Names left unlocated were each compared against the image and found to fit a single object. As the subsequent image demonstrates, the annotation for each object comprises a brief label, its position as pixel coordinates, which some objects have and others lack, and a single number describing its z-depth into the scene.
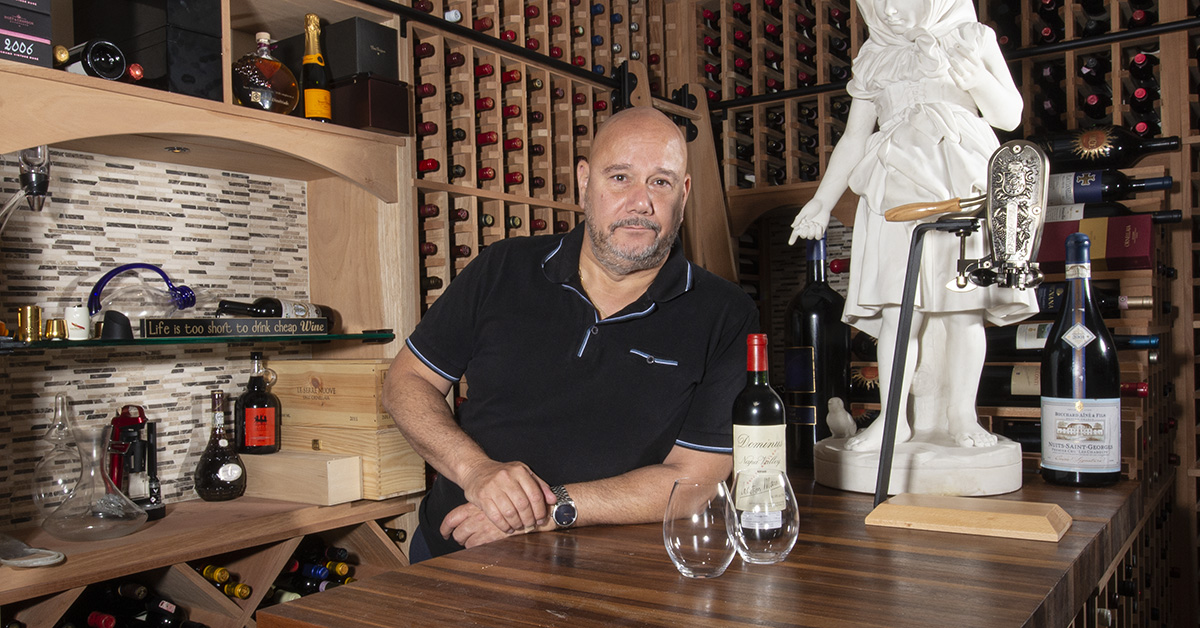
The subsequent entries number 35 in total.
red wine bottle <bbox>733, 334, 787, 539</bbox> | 1.18
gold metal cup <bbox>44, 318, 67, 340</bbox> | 1.86
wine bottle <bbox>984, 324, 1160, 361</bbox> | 1.69
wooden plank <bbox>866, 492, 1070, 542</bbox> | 1.13
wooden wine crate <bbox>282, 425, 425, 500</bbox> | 2.25
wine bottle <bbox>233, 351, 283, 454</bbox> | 2.34
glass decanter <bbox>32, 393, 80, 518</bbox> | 1.88
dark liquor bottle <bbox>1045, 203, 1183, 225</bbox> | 2.19
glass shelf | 1.66
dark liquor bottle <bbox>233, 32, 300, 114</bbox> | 2.17
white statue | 1.53
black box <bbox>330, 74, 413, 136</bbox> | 2.35
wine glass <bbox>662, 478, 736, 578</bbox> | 0.95
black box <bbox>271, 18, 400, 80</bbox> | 2.38
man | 1.62
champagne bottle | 2.33
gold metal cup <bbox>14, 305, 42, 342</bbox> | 1.85
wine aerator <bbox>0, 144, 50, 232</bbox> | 1.78
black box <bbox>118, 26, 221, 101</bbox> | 1.97
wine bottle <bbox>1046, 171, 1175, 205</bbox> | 2.21
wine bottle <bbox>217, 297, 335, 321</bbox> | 2.27
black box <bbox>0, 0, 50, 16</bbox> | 1.71
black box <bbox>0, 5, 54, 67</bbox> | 1.69
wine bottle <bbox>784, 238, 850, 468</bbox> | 1.95
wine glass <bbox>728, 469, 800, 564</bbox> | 1.00
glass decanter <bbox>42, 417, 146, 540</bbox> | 1.81
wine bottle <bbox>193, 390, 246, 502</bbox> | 2.21
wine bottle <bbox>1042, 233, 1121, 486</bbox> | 1.43
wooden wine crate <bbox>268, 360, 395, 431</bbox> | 2.25
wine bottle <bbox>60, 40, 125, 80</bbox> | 1.82
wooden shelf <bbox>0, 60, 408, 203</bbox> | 1.71
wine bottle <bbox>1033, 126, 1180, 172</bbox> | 2.52
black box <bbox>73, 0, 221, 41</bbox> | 1.99
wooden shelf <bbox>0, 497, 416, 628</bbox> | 1.68
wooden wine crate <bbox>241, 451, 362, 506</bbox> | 2.19
